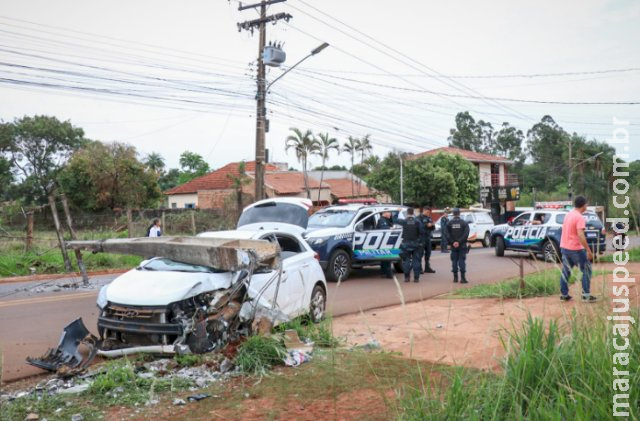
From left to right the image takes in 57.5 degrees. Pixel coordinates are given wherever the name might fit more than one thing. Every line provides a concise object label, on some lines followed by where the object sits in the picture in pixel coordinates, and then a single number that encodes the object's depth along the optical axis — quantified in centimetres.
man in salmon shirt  930
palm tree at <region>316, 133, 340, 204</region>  4669
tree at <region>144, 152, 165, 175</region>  6841
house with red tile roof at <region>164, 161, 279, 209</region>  4710
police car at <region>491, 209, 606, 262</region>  1959
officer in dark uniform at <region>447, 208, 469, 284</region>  1412
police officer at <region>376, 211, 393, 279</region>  1578
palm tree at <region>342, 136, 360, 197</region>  5069
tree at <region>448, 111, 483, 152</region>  7944
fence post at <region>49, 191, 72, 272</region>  1434
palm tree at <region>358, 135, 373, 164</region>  5041
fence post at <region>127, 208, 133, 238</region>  2127
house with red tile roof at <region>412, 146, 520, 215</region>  5119
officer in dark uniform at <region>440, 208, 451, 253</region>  1517
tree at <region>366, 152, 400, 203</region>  4312
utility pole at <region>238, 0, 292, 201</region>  2228
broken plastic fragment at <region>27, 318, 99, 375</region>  662
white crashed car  669
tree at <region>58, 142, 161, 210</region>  3884
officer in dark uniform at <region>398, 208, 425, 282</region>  1465
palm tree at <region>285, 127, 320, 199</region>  4528
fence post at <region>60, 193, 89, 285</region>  1397
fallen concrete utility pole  715
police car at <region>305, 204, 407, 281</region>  1448
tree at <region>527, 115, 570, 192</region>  6450
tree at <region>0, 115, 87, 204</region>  4712
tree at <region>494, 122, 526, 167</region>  8131
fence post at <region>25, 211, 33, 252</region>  1708
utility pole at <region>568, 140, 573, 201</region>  4500
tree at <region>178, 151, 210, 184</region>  7219
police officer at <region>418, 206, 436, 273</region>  1582
